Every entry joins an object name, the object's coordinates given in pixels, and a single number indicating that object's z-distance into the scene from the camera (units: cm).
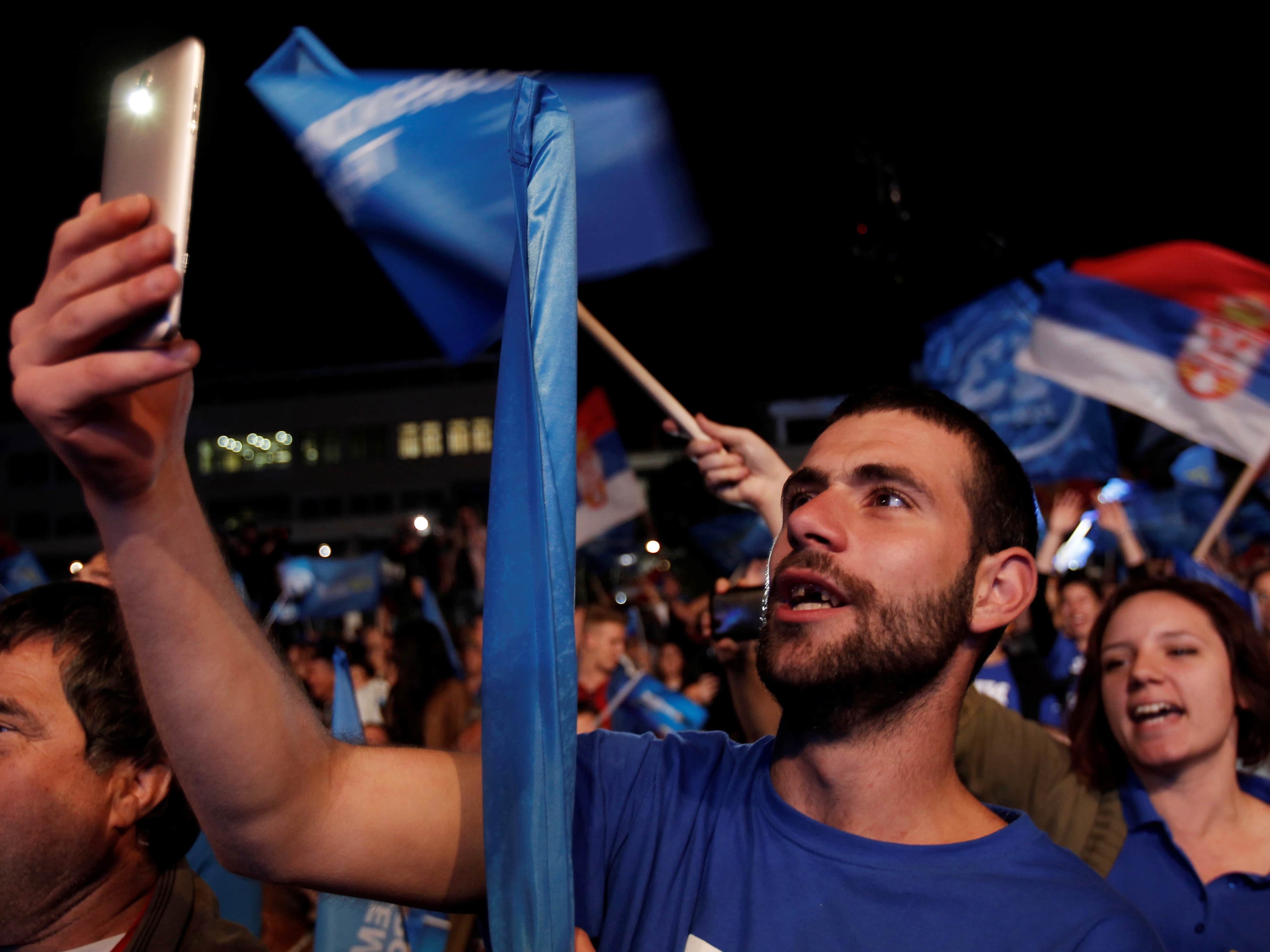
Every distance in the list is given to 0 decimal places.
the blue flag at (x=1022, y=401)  671
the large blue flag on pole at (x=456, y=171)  233
